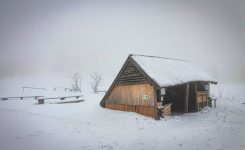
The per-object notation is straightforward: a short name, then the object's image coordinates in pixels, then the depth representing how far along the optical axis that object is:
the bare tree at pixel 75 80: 30.36
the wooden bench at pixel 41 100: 12.48
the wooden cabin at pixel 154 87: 8.96
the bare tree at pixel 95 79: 31.16
